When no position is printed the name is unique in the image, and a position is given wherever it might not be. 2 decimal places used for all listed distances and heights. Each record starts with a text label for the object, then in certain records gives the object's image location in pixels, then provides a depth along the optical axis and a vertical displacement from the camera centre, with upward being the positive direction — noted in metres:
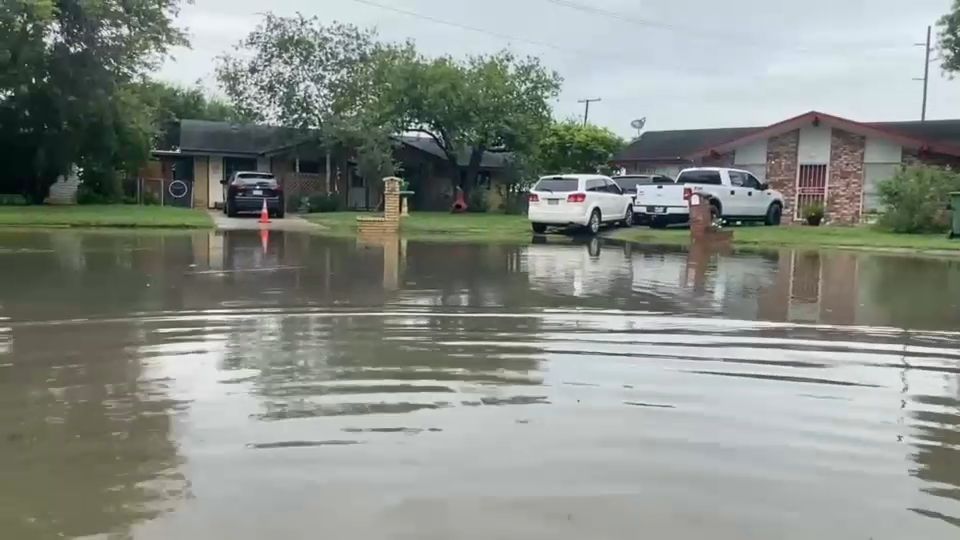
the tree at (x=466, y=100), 36.47 +3.51
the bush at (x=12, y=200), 34.56 -0.82
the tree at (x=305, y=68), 41.22 +5.06
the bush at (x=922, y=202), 26.08 +0.14
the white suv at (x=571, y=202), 26.16 -0.17
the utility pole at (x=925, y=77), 50.31 +6.77
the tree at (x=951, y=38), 33.56 +5.92
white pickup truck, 27.89 +0.08
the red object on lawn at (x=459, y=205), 40.06 -0.55
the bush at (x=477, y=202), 41.16 -0.41
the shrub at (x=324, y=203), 40.59 -0.67
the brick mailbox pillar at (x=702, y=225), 23.95 -0.64
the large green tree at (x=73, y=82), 30.86 +3.19
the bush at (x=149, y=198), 40.19 -0.70
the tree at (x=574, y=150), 42.22 +1.97
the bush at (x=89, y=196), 36.51 -0.61
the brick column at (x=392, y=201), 27.39 -0.33
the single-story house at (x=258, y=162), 42.88 +1.05
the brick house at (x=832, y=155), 32.38 +1.70
